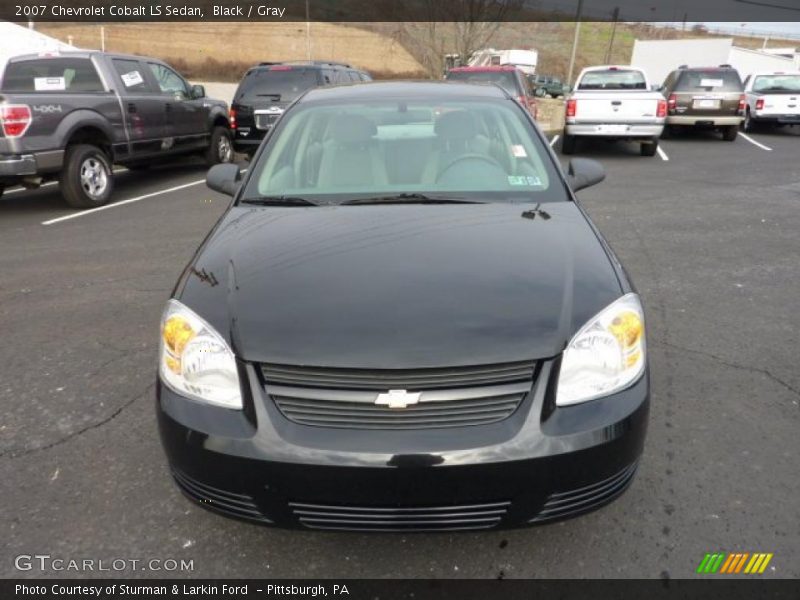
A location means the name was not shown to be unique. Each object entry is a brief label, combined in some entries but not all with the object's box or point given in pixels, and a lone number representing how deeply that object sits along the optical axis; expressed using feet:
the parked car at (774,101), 50.93
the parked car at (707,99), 45.27
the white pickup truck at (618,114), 36.96
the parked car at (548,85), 121.22
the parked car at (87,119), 22.66
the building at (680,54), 97.45
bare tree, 80.38
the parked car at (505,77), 39.68
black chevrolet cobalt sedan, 5.95
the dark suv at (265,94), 33.88
